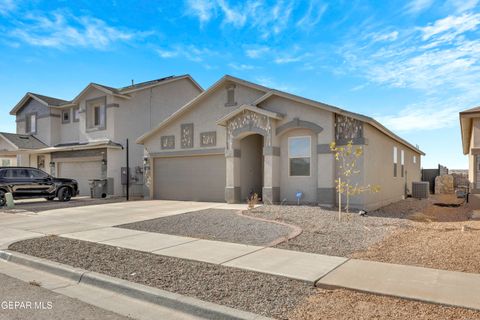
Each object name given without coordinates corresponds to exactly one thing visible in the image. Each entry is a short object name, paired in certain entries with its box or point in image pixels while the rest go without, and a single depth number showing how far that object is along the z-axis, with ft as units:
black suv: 57.47
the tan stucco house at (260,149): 47.01
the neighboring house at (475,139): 43.64
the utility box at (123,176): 75.05
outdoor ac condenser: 69.62
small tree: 43.83
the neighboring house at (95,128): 75.46
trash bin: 71.41
